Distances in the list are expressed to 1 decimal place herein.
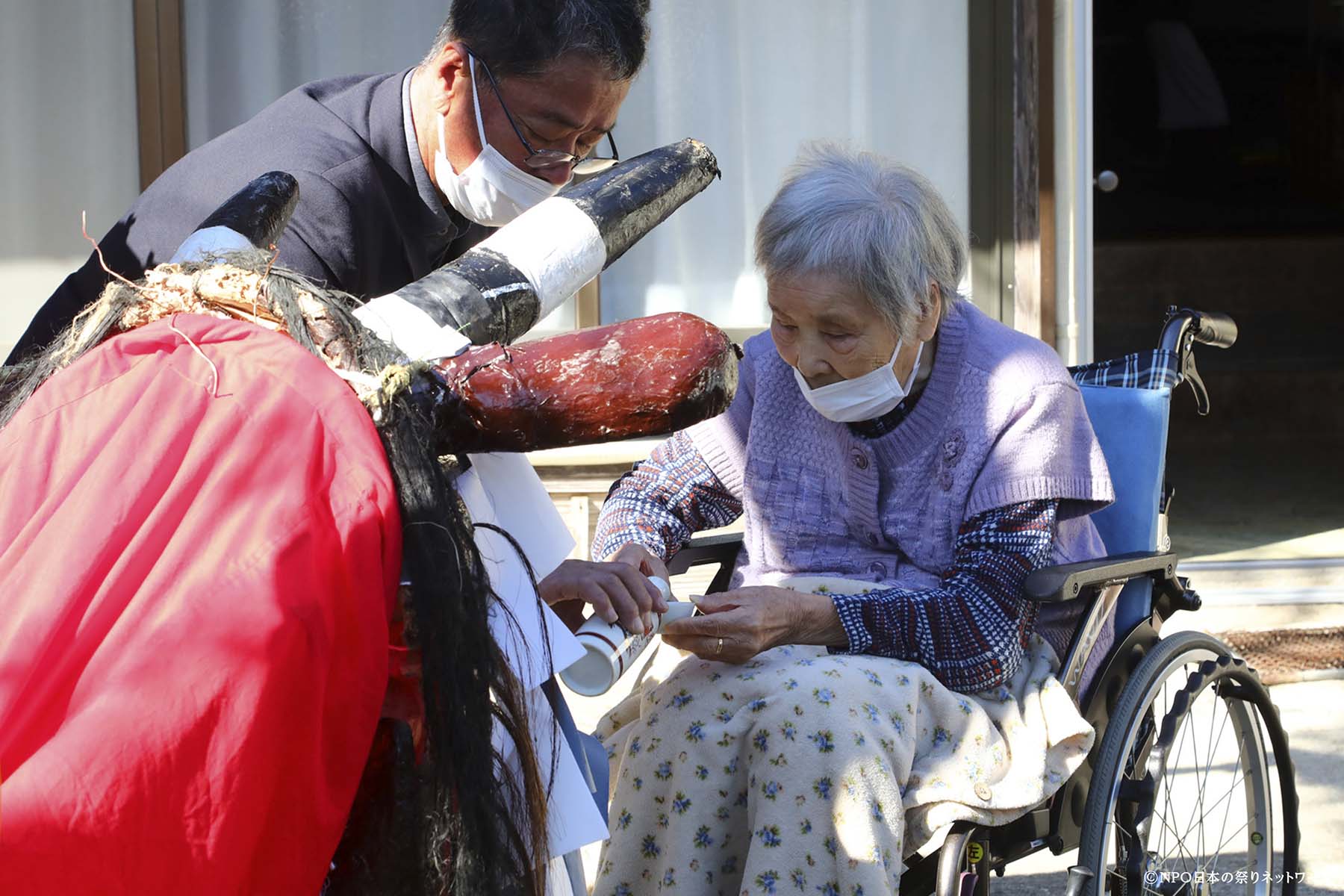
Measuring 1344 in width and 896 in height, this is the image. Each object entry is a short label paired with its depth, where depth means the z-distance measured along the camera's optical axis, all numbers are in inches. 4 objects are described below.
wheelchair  116.5
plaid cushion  125.8
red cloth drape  76.9
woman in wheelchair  113.6
